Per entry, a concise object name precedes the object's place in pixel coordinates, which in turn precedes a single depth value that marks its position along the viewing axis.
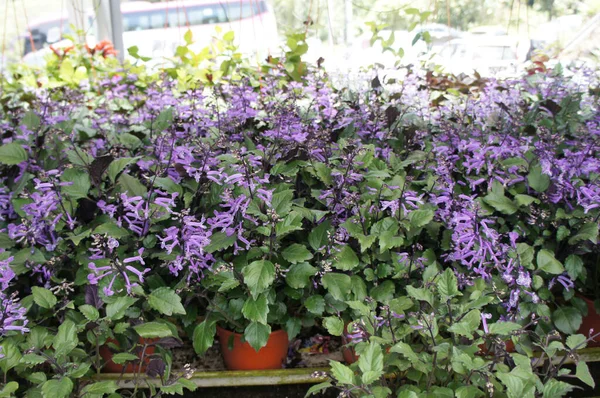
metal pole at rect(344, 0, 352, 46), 4.82
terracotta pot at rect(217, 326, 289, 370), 1.88
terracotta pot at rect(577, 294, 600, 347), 2.03
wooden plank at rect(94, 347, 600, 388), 1.85
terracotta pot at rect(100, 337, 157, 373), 1.82
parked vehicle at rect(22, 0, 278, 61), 4.26
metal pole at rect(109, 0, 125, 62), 4.07
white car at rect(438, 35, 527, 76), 4.21
